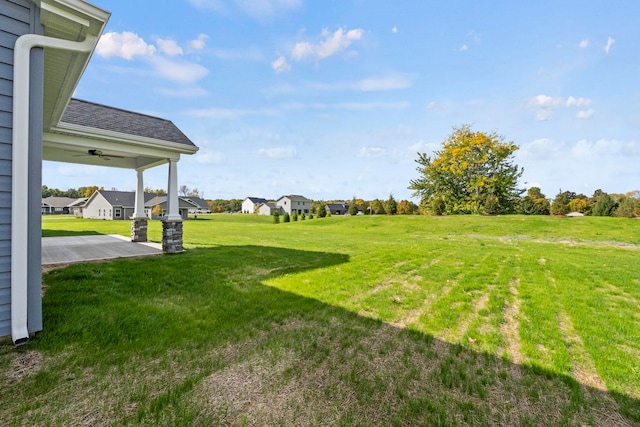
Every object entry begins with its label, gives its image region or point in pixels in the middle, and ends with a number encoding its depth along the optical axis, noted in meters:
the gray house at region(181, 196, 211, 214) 51.74
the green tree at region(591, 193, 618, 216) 23.97
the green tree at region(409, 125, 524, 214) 25.42
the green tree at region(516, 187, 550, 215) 29.20
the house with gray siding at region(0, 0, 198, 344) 2.87
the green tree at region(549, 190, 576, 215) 28.58
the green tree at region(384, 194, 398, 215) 31.17
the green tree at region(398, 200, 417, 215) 33.09
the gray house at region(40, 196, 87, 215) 53.94
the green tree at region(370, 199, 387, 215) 33.84
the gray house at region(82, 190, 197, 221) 37.06
